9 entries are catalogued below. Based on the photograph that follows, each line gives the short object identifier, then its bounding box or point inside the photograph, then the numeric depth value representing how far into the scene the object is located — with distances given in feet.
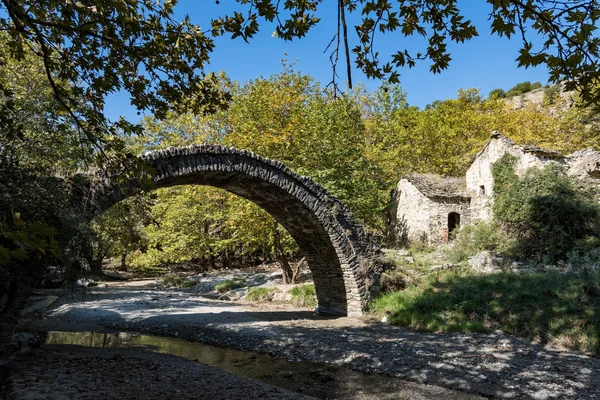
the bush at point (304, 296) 44.38
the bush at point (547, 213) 43.88
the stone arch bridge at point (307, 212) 29.63
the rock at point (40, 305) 39.29
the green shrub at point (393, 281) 37.73
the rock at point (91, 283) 62.57
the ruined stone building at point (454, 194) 55.11
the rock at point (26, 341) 21.60
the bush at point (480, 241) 47.80
